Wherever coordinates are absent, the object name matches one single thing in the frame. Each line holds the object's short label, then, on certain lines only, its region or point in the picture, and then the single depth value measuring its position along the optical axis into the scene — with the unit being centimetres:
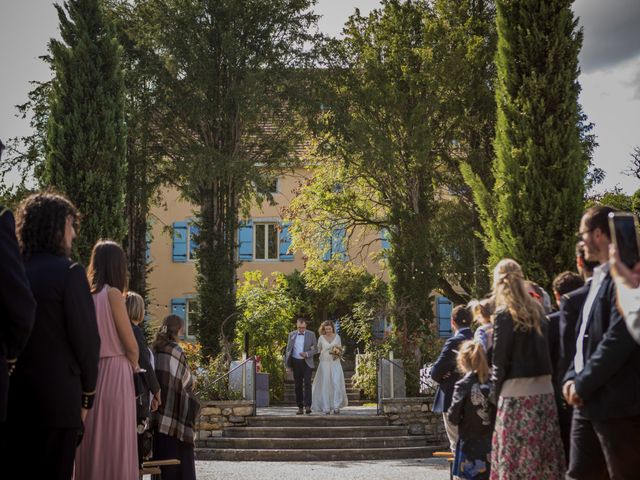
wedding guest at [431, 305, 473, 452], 990
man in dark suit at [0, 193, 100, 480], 507
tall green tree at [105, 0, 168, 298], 2269
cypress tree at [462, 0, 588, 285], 1664
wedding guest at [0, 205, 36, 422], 432
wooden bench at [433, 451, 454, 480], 980
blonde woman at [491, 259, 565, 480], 679
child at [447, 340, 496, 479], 810
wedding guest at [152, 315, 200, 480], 898
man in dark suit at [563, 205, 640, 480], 495
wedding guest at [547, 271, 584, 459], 695
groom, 2048
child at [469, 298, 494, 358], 801
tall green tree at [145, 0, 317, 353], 2236
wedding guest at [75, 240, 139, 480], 667
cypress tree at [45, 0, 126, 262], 1919
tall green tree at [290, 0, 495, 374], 2255
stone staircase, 1688
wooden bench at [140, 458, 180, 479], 850
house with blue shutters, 3858
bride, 2083
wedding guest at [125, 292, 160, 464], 810
